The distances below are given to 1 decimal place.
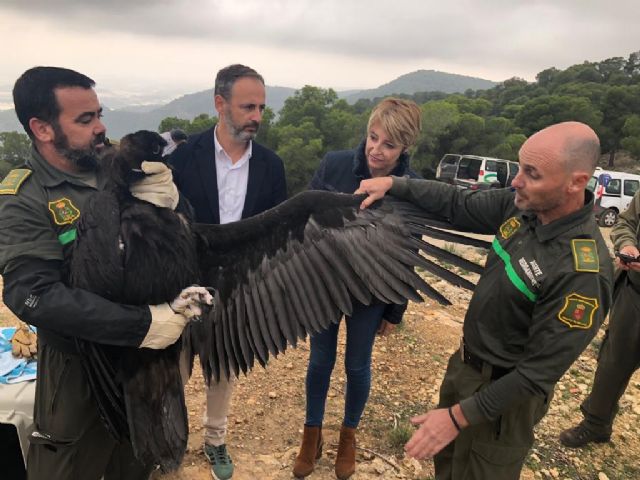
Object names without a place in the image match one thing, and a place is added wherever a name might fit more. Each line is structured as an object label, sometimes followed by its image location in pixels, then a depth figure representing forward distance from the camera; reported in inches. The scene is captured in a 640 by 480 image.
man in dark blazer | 107.0
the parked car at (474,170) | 676.7
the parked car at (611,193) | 567.5
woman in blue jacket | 102.8
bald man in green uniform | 68.2
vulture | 77.7
